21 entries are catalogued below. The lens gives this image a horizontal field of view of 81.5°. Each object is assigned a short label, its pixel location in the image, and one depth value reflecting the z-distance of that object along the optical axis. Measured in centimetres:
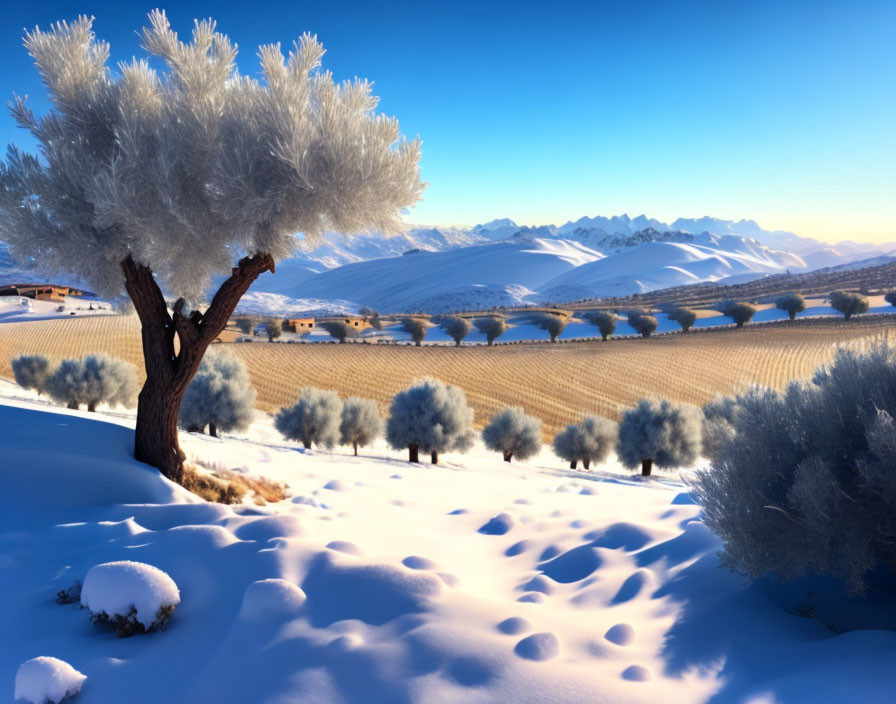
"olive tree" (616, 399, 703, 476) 2208
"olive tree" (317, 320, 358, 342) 8119
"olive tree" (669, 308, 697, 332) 8606
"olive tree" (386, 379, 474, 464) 2062
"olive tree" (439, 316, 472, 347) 7980
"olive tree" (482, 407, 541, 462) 2367
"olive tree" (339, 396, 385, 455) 2178
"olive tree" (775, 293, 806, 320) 8662
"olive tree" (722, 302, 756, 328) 8056
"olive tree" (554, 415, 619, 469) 2333
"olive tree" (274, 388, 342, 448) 2095
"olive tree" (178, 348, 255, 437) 2036
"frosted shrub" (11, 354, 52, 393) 2633
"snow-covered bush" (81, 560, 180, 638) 390
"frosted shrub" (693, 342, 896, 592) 375
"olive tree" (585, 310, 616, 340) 7918
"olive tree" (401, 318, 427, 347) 7988
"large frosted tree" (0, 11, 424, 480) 661
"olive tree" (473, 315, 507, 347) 8119
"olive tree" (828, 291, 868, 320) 7725
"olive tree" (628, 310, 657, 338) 7819
